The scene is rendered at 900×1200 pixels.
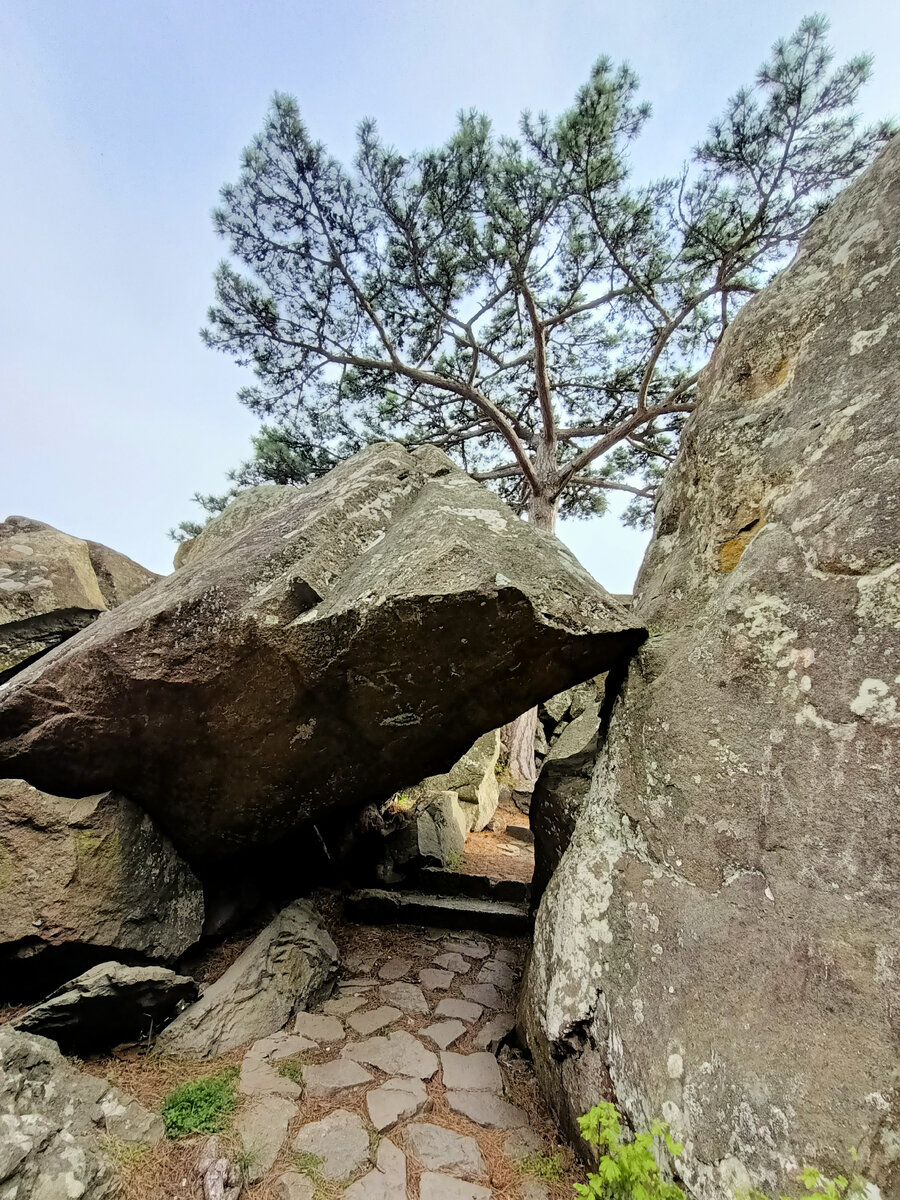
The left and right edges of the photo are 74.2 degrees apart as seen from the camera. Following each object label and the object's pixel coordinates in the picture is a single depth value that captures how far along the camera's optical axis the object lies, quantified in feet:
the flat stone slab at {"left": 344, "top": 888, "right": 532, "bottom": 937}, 18.12
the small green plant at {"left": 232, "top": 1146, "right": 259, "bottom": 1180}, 8.45
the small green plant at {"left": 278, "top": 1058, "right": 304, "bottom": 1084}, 10.64
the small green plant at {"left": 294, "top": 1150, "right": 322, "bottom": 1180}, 8.49
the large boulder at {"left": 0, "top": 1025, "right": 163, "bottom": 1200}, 7.46
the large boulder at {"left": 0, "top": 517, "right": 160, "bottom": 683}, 20.15
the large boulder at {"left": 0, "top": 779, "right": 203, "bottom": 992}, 11.57
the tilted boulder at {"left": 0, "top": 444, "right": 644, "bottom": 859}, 11.35
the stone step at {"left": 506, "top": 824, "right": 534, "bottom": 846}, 31.04
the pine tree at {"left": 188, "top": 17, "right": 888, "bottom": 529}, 28.27
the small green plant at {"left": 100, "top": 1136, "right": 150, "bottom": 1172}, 8.25
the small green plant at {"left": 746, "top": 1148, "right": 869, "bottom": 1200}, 5.60
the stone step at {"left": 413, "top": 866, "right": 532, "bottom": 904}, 20.22
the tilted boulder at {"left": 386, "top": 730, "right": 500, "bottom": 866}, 22.00
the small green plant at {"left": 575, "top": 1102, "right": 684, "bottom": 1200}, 6.30
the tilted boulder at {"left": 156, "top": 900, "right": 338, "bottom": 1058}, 11.45
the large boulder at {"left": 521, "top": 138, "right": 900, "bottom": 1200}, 6.70
